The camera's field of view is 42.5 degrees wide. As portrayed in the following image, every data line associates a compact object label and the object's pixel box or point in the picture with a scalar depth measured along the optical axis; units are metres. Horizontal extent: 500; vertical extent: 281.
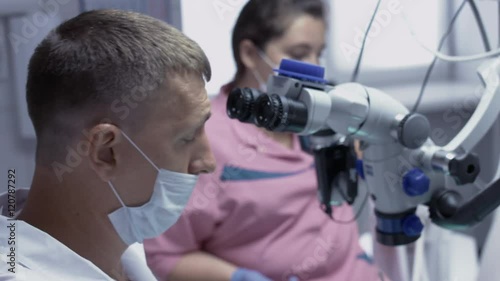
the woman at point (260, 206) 1.34
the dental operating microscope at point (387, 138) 0.98
